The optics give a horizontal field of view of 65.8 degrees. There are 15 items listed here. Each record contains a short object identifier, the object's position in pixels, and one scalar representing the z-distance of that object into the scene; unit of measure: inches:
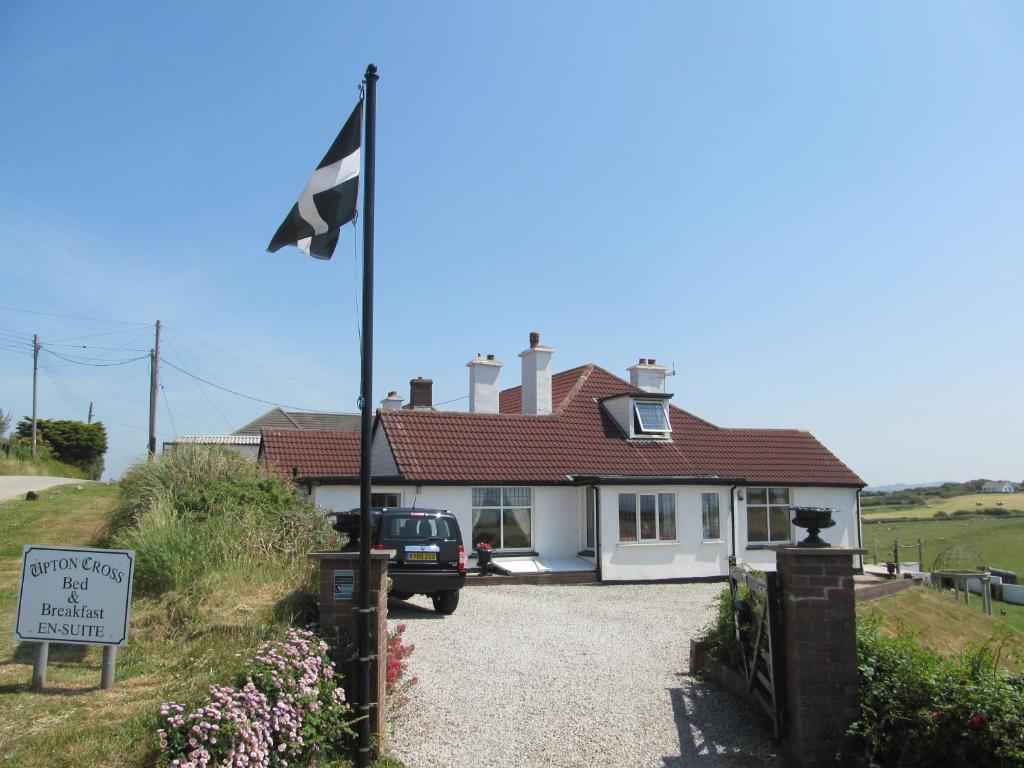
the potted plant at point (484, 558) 720.3
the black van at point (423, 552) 519.5
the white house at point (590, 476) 784.9
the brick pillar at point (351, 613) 251.3
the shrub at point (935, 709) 205.8
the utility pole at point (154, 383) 1332.4
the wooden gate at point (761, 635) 262.7
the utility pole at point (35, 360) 1975.9
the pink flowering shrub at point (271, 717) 198.8
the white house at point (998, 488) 4571.9
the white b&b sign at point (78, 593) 258.4
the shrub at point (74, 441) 1850.4
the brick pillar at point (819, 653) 247.9
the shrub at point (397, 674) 285.0
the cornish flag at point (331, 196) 259.6
